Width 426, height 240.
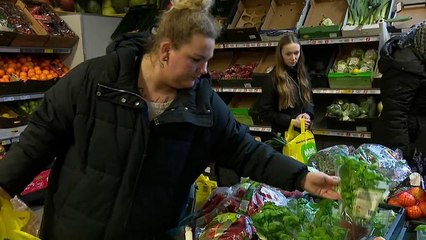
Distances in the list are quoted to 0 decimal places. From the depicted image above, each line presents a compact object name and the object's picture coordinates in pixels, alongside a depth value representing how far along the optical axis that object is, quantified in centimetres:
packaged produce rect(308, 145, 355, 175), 220
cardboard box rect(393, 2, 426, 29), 438
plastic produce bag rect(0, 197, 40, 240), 143
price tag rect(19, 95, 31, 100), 465
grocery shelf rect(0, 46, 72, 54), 447
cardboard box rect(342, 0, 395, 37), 418
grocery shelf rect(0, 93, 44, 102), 444
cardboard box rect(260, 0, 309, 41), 472
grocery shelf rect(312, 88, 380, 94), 426
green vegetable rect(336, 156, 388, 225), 137
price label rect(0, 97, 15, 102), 443
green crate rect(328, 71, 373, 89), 425
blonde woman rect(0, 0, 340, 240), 144
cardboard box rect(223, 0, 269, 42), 494
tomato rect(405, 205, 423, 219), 183
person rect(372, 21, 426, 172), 277
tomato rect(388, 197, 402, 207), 190
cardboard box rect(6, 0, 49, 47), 447
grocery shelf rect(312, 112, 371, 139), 439
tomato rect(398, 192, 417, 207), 187
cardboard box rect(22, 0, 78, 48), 484
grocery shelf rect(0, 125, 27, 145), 441
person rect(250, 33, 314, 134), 343
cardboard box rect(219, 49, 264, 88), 504
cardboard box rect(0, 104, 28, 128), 448
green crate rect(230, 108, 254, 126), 524
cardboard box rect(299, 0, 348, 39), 442
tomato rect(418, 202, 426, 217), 184
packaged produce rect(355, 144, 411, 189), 214
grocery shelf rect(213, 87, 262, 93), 495
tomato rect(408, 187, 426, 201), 192
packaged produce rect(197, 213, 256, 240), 156
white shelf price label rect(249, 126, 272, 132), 502
